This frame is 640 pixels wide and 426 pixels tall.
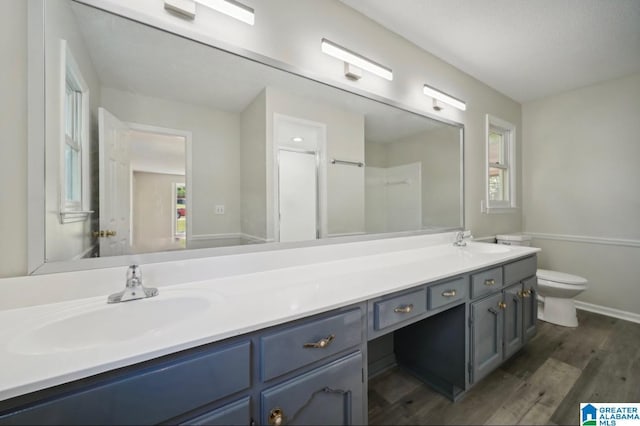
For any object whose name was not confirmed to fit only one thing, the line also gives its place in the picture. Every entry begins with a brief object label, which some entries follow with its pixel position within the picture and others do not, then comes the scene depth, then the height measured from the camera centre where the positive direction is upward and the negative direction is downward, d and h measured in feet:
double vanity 1.88 -1.23
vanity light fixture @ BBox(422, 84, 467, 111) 6.79 +3.20
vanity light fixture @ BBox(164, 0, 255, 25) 3.50 +3.00
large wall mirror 3.06 +0.99
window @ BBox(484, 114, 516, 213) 9.35 +1.88
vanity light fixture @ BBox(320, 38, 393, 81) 4.90 +3.13
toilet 7.53 -2.56
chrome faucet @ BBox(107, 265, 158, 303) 2.92 -0.88
